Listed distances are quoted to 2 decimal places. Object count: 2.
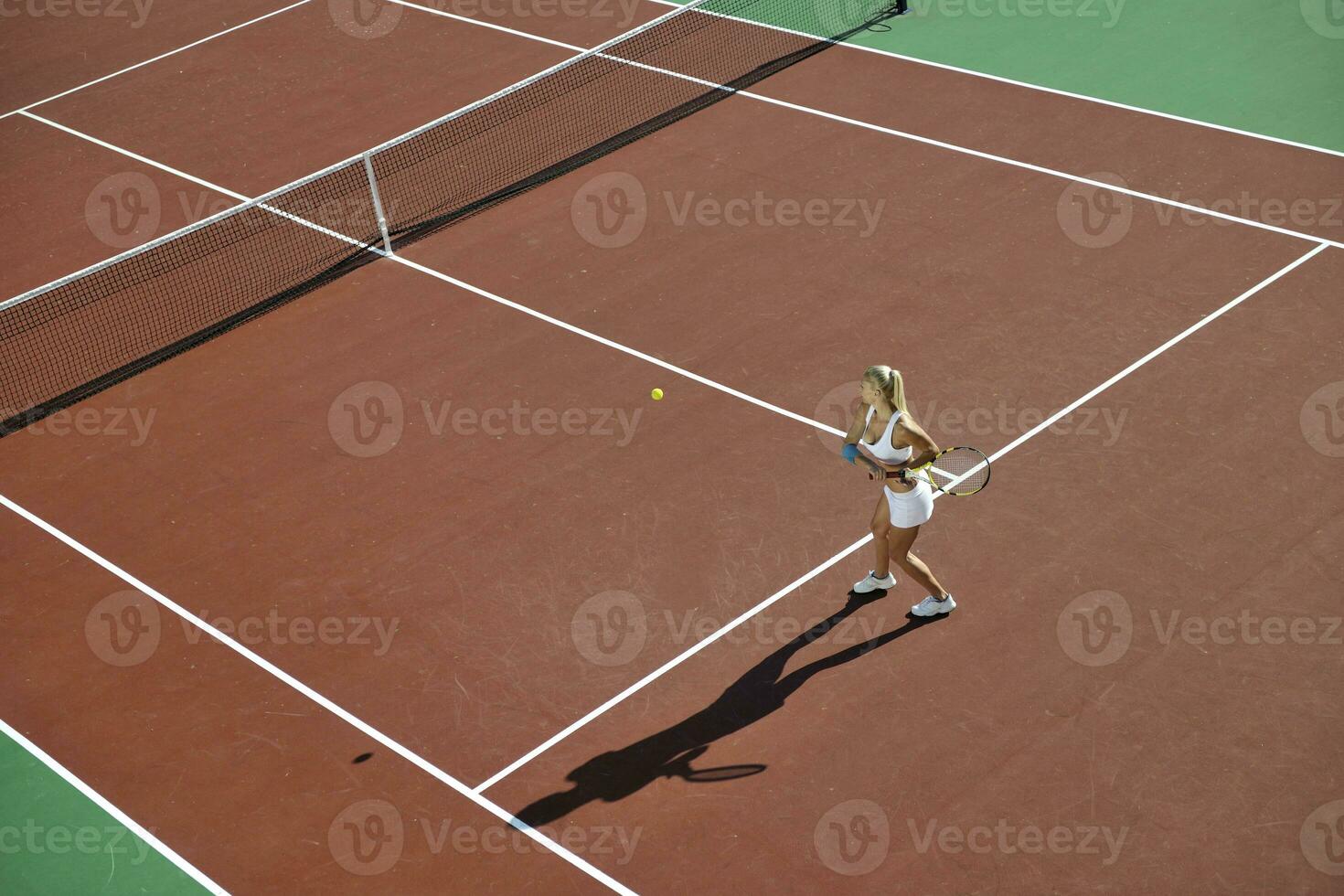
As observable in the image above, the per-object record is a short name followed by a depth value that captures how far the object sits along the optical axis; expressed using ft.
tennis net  50.06
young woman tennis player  33.50
